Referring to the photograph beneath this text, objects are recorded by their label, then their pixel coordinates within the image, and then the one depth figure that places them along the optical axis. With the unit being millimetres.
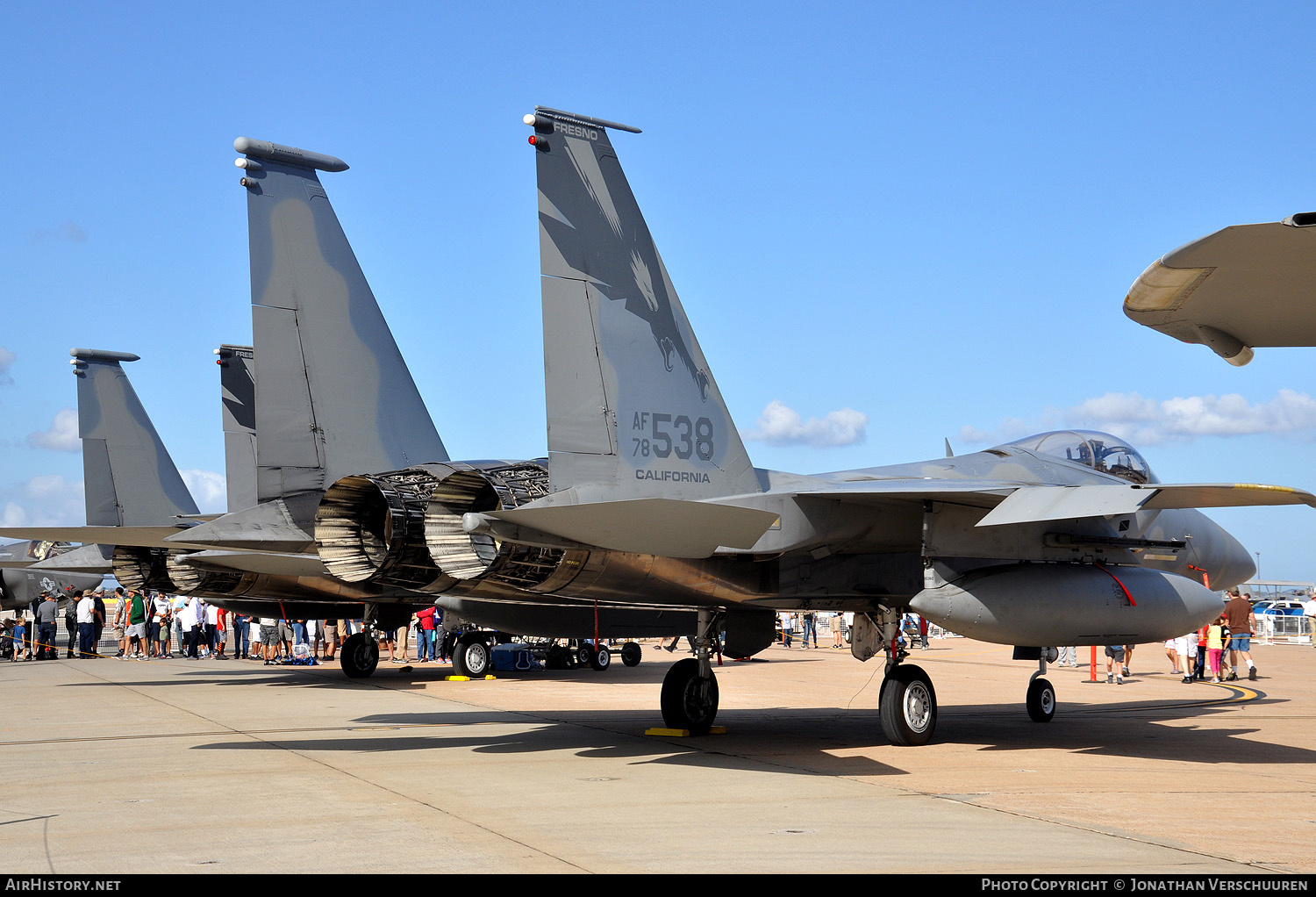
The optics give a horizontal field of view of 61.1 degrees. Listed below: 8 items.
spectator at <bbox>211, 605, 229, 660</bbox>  27141
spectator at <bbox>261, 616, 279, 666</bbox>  24688
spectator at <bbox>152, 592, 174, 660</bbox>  27656
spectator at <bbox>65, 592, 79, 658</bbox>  27655
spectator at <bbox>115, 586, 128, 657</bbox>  27336
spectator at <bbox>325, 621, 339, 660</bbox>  26578
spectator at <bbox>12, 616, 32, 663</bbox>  26766
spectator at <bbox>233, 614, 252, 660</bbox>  26702
